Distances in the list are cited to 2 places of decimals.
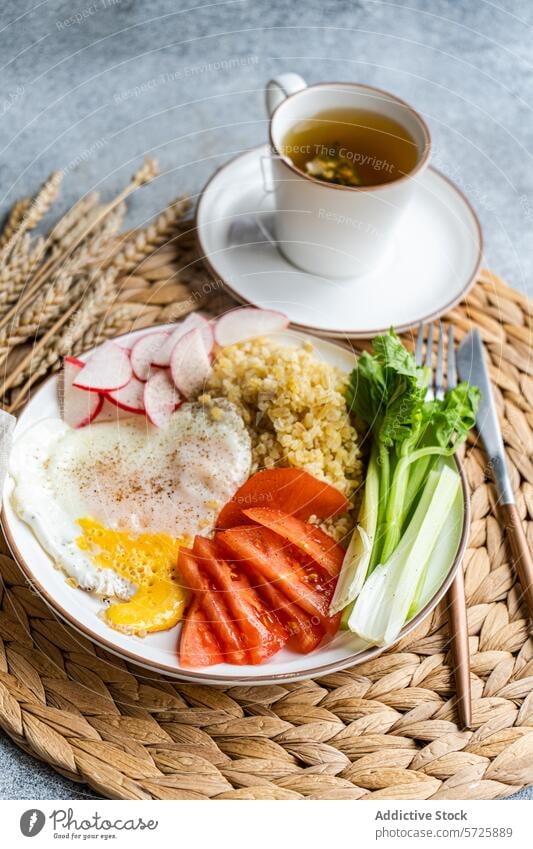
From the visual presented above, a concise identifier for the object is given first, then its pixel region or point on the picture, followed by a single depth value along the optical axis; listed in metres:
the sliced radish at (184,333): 0.82
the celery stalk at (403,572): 0.75
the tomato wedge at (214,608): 0.74
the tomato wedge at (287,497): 0.78
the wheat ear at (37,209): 0.89
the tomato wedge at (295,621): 0.74
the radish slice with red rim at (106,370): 0.81
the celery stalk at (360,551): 0.76
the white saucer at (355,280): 0.87
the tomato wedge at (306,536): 0.77
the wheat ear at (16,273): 0.86
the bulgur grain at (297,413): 0.79
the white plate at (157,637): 0.73
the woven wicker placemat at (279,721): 0.74
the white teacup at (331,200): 0.84
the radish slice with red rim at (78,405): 0.80
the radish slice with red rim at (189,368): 0.82
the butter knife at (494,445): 0.80
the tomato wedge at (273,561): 0.75
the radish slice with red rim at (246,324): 0.84
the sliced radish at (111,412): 0.81
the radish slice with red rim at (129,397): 0.81
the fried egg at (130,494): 0.76
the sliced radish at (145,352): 0.82
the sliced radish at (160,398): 0.81
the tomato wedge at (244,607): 0.74
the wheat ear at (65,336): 0.83
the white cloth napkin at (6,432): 0.78
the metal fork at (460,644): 0.76
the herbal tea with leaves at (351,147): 0.86
